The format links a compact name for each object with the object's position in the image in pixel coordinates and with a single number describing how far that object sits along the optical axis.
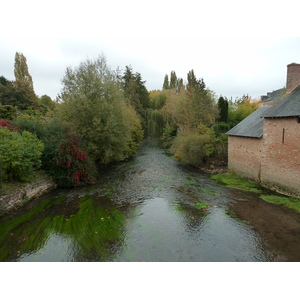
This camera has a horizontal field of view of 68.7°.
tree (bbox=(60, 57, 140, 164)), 18.78
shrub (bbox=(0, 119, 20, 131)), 13.41
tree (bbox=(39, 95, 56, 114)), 46.71
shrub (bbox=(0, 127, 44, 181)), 10.31
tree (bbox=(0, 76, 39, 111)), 29.41
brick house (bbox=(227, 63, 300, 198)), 11.27
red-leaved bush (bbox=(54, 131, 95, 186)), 13.45
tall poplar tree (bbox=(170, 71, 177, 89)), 66.87
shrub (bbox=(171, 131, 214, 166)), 19.89
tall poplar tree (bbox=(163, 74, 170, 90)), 67.69
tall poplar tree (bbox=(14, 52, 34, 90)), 38.31
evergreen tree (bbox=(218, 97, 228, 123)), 27.20
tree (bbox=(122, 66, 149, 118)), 43.78
